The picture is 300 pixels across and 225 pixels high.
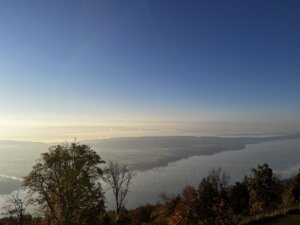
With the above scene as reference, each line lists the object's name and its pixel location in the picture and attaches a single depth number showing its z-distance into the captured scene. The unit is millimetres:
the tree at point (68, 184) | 20295
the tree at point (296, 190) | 54611
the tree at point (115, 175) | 30502
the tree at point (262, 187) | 49734
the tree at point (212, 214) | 23190
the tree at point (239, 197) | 56400
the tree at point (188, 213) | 25047
